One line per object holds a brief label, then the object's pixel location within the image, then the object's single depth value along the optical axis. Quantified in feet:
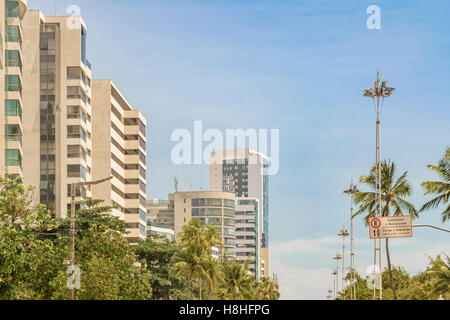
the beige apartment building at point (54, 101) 348.18
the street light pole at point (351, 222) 354.95
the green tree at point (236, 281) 389.31
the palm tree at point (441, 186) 221.46
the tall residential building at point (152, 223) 587.19
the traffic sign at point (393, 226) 155.22
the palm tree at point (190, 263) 316.19
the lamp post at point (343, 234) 491.80
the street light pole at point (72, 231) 144.77
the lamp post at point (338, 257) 608.02
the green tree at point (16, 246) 138.62
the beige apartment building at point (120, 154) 400.06
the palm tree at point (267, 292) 531.66
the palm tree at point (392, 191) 262.26
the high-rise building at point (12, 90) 310.86
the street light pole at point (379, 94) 216.54
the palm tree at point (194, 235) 340.39
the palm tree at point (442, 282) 254.06
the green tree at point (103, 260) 200.95
